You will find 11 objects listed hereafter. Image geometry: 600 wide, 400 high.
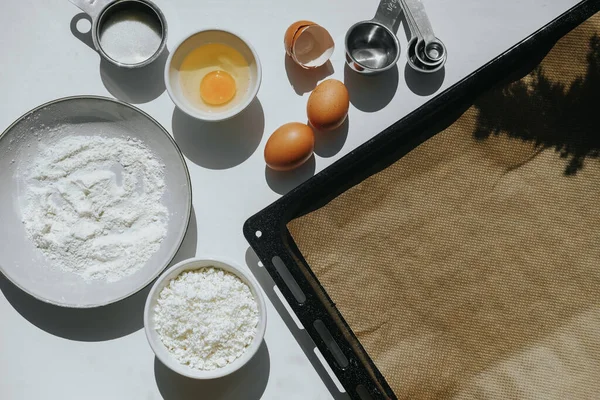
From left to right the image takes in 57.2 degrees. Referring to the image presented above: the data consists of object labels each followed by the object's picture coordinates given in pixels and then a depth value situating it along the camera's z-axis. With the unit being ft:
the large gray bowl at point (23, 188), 3.66
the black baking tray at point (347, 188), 3.51
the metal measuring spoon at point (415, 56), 3.87
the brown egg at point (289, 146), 3.61
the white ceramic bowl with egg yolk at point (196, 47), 3.68
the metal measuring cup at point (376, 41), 3.87
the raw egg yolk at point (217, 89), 3.80
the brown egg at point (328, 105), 3.65
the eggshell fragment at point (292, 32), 3.79
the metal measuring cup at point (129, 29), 3.76
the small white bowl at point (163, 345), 3.51
